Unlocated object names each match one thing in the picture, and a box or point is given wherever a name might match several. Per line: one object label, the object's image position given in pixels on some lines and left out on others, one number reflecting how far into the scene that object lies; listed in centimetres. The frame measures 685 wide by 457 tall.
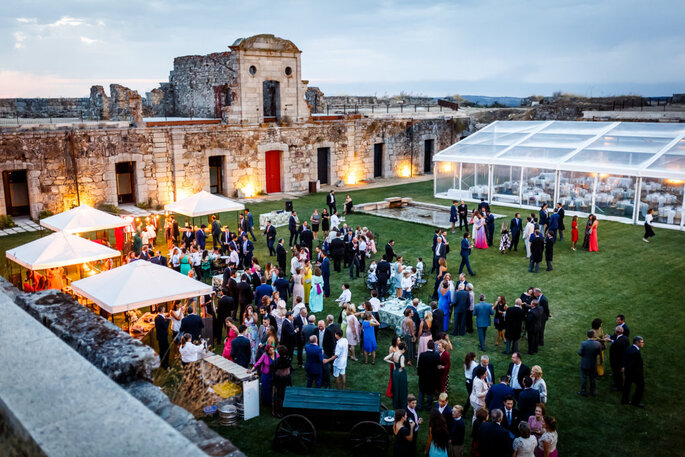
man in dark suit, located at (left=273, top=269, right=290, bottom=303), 1172
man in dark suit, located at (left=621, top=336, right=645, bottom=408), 817
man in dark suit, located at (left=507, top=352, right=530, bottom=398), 772
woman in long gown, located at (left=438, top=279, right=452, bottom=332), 1089
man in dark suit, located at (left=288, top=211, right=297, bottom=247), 1698
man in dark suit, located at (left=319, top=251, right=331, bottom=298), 1270
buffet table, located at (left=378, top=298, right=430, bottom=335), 1059
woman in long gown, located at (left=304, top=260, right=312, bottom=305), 1243
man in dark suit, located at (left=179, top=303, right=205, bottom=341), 941
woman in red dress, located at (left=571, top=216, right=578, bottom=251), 1614
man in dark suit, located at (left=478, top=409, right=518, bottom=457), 623
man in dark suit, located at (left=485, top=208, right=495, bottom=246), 1659
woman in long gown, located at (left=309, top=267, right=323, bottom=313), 1191
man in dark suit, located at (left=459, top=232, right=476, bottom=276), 1373
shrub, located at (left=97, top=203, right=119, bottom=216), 2136
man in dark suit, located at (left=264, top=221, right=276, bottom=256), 1592
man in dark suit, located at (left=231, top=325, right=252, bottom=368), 891
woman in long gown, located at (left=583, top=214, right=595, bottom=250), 1599
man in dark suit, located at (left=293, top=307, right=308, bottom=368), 955
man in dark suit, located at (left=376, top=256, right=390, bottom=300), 1234
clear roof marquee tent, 1886
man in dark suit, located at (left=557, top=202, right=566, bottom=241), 1670
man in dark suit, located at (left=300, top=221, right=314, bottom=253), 1525
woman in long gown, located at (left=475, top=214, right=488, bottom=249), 1639
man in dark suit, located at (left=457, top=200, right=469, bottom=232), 1866
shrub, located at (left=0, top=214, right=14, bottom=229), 1930
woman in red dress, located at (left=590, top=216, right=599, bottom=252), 1592
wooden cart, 711
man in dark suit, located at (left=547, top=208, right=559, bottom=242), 1643
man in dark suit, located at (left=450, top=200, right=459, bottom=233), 1819
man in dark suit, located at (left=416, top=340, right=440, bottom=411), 809
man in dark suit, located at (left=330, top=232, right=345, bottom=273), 1459
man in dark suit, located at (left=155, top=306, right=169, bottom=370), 945
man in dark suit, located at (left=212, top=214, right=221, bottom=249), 1591
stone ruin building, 2056
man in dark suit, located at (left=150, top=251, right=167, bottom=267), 1268
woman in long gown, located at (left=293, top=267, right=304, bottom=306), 1207
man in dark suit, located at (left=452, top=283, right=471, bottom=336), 1059
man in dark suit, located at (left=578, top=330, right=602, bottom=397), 848
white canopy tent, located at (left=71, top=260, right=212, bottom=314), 919
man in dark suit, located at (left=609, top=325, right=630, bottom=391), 859
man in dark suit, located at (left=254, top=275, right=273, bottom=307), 1115
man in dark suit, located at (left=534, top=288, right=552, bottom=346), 1011
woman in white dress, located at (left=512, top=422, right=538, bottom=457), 621
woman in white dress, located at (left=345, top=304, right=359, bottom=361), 982
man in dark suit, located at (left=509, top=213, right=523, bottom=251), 1612
